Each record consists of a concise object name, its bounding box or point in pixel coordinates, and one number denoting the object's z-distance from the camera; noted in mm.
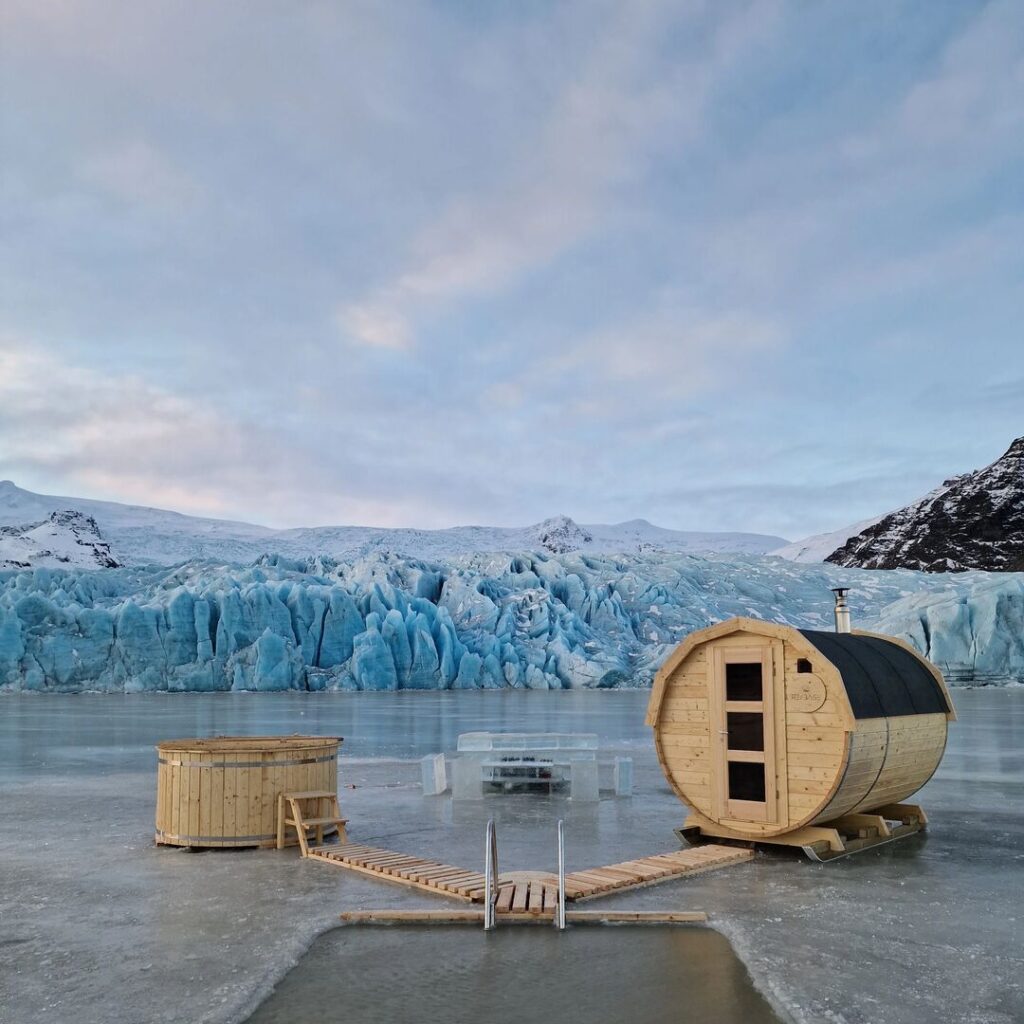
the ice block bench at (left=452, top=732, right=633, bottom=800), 15016
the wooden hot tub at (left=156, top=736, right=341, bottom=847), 10836
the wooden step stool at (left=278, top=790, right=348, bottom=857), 10734
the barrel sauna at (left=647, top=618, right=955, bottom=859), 10281
